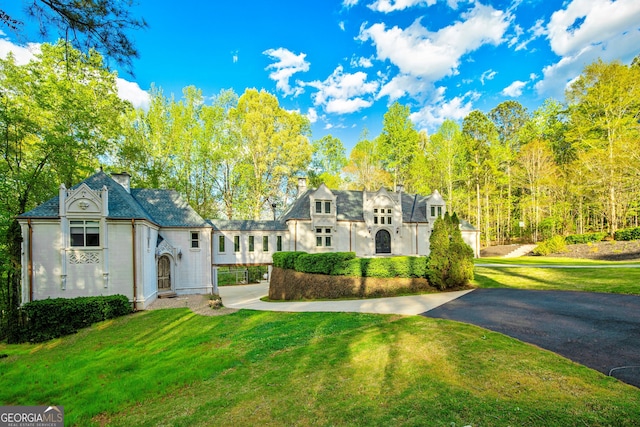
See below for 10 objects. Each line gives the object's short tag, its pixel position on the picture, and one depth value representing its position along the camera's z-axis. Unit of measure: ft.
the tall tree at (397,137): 115.55
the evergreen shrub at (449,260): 46.80
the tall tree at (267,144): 99.86
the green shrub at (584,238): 83.76
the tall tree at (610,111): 77.61
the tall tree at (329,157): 130.93
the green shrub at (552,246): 85.35
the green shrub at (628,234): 74.29
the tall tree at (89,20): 14.38
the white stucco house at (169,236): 44.29
